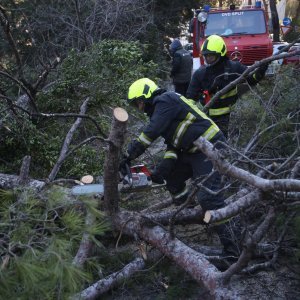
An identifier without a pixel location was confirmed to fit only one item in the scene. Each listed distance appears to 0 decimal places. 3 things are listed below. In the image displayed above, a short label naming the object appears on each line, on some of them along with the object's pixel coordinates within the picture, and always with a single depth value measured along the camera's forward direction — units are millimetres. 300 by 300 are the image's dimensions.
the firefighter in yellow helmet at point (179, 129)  3658
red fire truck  9016
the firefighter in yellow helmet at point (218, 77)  4914
